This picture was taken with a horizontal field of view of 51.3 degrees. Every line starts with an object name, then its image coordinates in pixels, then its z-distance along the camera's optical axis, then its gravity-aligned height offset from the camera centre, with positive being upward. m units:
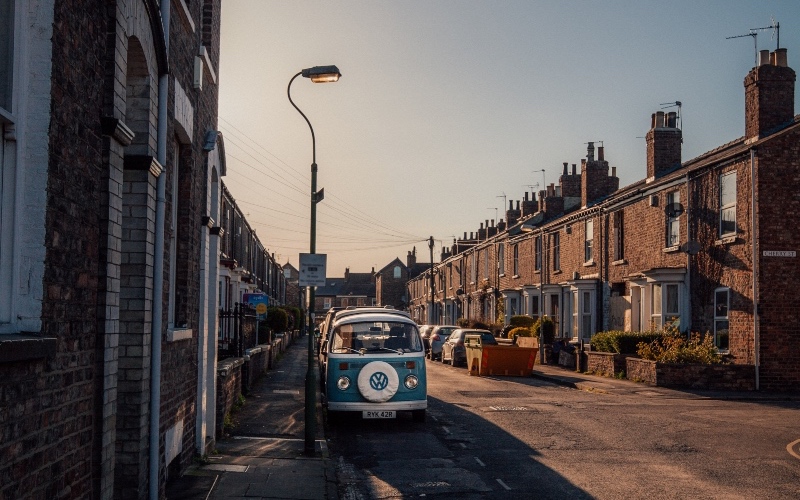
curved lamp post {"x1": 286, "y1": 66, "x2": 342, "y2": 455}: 11.90 +0.01
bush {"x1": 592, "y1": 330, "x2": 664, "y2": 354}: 26.45 -1.27
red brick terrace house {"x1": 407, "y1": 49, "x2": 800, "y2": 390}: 22.36 +1.88
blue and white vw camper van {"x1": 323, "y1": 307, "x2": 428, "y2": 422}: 14.99 -1.28
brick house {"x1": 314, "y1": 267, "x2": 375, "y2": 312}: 130.38 +0.78
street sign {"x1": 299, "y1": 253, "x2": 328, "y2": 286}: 12.88 +0.43
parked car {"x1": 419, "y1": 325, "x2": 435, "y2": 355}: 45.37 -1.80
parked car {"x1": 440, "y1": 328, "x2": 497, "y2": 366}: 34.03 -1.93
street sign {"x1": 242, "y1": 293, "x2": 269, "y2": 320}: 33.09 -0.14
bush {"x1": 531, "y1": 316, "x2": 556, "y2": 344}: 36.03 -1.32
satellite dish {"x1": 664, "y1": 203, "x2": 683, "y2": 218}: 26.23 +2.89
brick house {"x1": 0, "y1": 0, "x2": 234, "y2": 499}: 4.28 +0.29
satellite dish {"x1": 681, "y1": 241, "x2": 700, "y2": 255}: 24.95 +1.60
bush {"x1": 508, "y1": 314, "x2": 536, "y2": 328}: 40.31 -1.06
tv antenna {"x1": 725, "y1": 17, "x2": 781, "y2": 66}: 24.56 +7.93
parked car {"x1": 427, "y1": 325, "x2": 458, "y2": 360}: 39.97 -1.93
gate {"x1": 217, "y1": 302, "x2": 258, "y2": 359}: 17.11 -0.95
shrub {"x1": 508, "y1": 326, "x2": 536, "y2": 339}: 38.75 -1.54
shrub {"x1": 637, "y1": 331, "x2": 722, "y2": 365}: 23.59 -1.41
